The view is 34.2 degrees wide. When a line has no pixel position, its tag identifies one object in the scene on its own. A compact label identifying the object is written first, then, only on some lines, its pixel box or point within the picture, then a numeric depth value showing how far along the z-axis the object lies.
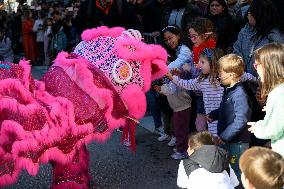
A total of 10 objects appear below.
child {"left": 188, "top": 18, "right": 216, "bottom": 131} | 4.49
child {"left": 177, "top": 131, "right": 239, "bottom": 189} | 2.65
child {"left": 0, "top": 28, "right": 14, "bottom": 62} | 9.62
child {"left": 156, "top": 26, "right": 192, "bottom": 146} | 4.46
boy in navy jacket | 3.40
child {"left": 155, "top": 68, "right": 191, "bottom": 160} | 4.59
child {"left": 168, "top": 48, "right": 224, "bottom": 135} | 4.02
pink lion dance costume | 3.17
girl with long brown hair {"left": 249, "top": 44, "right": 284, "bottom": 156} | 2.78
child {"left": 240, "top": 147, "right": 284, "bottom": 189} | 2.01
